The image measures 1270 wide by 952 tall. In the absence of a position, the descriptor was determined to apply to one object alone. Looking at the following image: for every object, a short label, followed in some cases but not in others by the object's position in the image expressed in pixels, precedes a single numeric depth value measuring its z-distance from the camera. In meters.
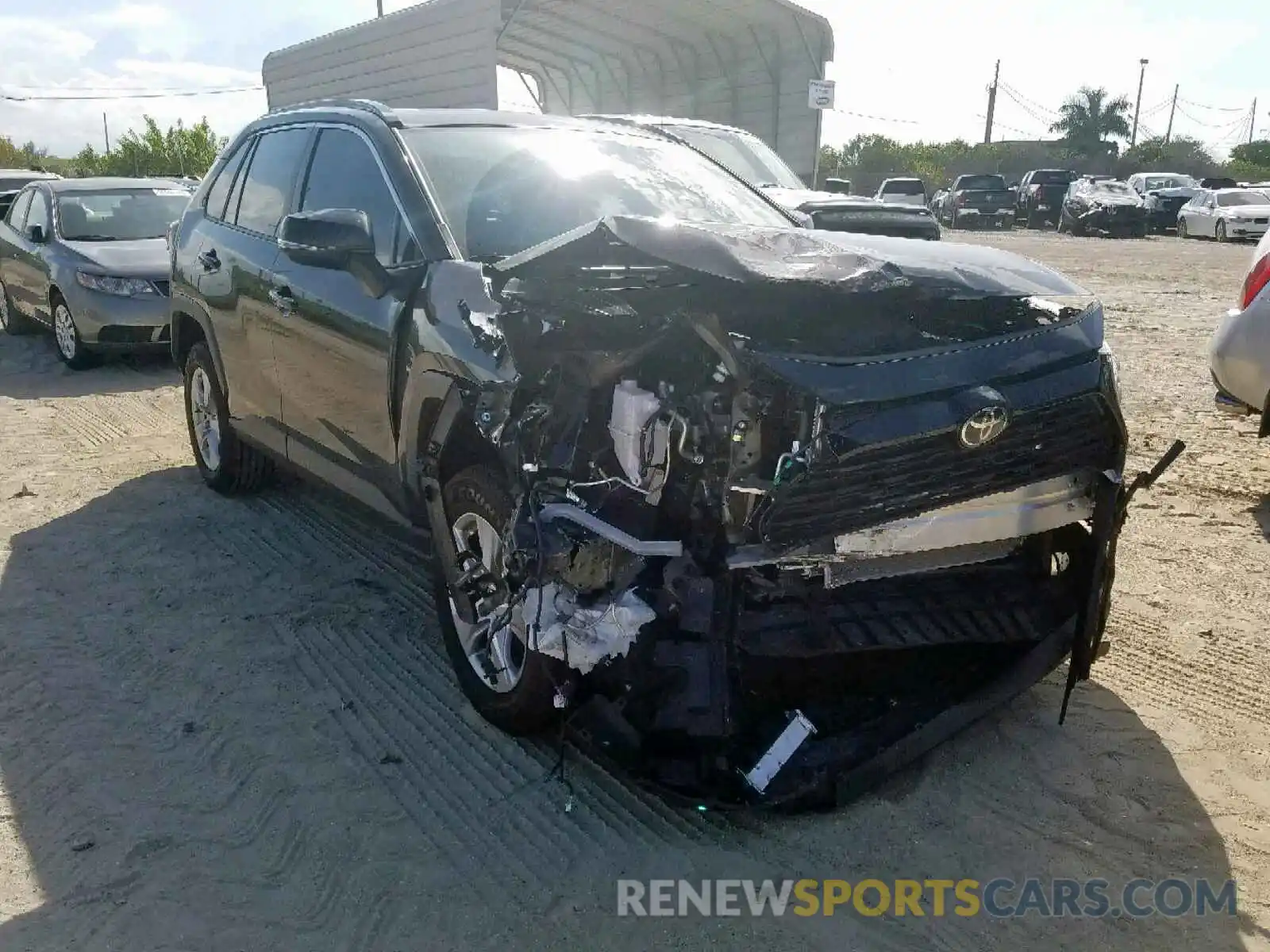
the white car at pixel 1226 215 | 24.58
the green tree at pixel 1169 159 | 47.94
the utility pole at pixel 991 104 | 61.22
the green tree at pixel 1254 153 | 49.78
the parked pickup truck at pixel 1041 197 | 32.56
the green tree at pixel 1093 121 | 55.66
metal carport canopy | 15.14
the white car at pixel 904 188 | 30.06
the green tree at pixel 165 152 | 36.88
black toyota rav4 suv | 2.72
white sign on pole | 15.10
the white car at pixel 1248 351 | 5.12
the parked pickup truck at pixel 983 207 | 32.50
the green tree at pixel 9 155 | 46.81
